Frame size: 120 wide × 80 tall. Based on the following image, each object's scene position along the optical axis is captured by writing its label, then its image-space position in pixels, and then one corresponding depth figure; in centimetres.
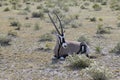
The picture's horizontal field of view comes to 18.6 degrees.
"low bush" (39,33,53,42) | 1888
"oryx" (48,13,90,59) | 1385
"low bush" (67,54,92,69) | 1273
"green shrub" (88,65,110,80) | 1105
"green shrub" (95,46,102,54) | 1540
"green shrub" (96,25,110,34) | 2159
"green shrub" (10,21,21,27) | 2422
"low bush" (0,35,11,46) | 1783
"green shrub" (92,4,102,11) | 3516
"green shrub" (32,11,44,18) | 2991
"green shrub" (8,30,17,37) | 2055
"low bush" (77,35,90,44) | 1768
